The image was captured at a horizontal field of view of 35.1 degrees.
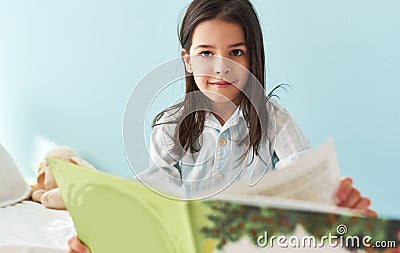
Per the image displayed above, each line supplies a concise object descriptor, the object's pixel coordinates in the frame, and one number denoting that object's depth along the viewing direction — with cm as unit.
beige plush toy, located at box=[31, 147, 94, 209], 217
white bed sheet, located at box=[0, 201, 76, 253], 162
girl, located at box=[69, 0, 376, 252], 108
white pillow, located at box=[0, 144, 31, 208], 221
